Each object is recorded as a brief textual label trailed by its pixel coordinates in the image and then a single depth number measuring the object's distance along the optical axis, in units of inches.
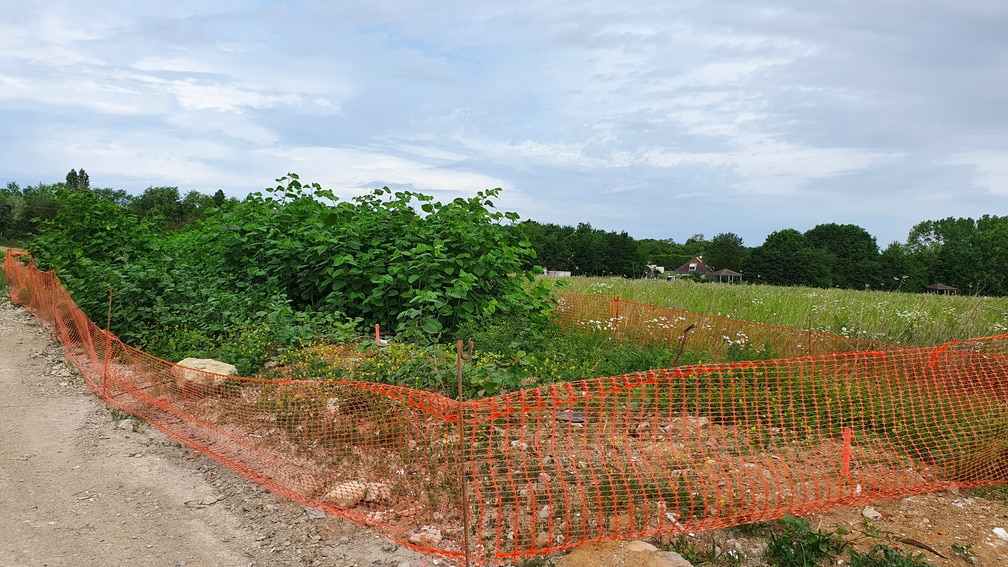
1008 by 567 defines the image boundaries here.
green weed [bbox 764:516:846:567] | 128.6
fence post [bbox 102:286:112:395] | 260.4
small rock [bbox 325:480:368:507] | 159.3
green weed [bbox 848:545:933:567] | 126.0
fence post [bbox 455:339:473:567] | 124.4
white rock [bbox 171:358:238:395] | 232.2
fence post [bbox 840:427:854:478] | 157.9
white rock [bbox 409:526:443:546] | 139.9
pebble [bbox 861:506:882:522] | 145.5
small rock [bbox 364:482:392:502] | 159.9
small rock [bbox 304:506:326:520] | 157.2
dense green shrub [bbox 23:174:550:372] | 293.4
